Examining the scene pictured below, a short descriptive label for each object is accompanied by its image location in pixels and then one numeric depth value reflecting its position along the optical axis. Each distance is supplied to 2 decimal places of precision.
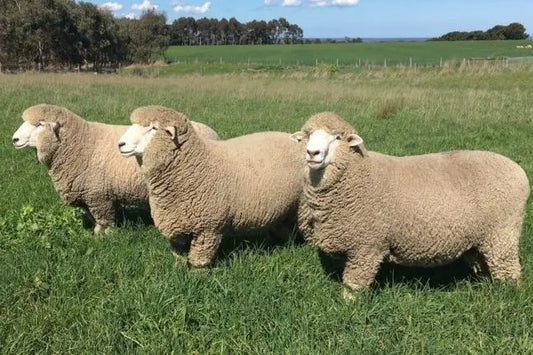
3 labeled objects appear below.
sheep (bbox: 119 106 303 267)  4.03
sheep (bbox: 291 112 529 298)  3.54
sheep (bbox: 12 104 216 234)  5.23
